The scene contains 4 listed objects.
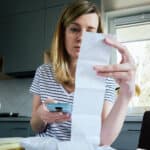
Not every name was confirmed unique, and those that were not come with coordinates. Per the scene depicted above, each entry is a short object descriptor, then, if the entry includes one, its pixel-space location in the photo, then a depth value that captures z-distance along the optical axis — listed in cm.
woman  64
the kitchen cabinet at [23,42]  286
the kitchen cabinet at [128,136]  211
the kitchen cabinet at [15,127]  256
